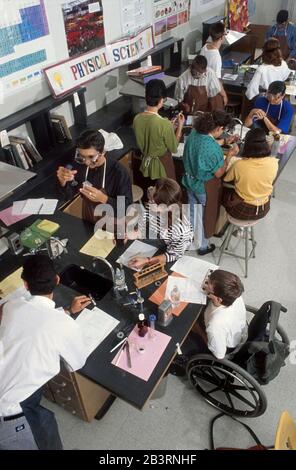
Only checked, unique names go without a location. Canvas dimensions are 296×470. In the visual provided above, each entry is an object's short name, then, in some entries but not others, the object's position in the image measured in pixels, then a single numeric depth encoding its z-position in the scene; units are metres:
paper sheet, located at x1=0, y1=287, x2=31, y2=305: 2.11
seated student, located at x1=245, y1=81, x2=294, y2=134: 3.63
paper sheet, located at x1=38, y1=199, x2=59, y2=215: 2.94
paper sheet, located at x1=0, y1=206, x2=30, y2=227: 2.85
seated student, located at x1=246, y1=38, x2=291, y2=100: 4.20
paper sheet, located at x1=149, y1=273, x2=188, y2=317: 2.16
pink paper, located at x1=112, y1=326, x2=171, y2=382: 1.88
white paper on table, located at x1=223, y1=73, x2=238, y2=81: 5.10
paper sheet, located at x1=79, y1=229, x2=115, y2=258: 2.54
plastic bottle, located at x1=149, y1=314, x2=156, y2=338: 2.04
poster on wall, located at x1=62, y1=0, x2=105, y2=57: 3.27
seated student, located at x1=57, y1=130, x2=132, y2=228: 2.55
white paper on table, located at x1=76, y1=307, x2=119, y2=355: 2.01
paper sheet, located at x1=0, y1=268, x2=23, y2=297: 2.30
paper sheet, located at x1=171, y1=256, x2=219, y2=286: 2.36
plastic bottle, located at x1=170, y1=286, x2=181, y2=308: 2.19
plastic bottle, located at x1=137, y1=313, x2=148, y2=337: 2.02
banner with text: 3.27
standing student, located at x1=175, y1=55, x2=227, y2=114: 4.08
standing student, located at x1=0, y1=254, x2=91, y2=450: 1.63
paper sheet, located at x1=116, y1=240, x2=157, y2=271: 2.48
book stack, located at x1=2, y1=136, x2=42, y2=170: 3.04
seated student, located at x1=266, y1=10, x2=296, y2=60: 5.91
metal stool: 3.20
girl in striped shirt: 2.37
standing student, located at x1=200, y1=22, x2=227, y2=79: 4.45
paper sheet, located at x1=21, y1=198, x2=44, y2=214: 2.96
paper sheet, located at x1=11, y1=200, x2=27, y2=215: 2.94
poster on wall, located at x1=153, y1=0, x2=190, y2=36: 4.46
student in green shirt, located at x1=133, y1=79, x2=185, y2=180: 3.17
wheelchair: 2.05
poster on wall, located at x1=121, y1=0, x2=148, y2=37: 3.92
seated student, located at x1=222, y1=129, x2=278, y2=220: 2.85
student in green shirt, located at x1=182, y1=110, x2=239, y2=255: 2.96
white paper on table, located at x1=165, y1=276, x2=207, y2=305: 2.22
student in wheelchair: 2.03
